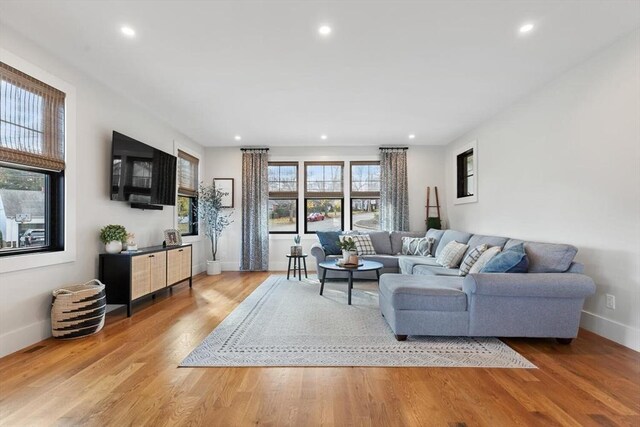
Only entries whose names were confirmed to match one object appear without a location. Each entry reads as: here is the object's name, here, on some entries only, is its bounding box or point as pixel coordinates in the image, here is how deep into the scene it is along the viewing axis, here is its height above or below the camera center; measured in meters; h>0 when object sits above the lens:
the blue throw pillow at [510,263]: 2.96 -0.47
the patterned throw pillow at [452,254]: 4.31 -0.58
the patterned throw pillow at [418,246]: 5.49 -0.58
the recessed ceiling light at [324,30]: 2.55 +1.50
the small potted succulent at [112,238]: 3.55 -0.29
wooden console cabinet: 3.51 -0.73
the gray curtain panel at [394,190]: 6.46 +0.47
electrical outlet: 2.86 -0.81
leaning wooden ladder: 6.36 -0.09
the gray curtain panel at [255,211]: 6.46 +0.03
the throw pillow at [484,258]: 3.42 -0.51
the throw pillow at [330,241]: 5.79 -0.53
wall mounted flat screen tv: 3.74 +0.52
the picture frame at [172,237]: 4.77 -0.39
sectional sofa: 2.70 -0.80
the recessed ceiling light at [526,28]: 2.53 +1.51
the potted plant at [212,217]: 6.18 -0.10
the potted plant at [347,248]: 4.42 -0.50
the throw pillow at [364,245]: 5.70 -0.59
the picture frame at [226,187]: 6.60 +0.53
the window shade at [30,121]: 2.53 +0.79
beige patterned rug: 2.46 -1.16
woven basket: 2.88 -0.93
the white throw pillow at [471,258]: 3.73 -0.55
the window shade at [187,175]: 5.64 +0.71
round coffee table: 4.08 -0.74
